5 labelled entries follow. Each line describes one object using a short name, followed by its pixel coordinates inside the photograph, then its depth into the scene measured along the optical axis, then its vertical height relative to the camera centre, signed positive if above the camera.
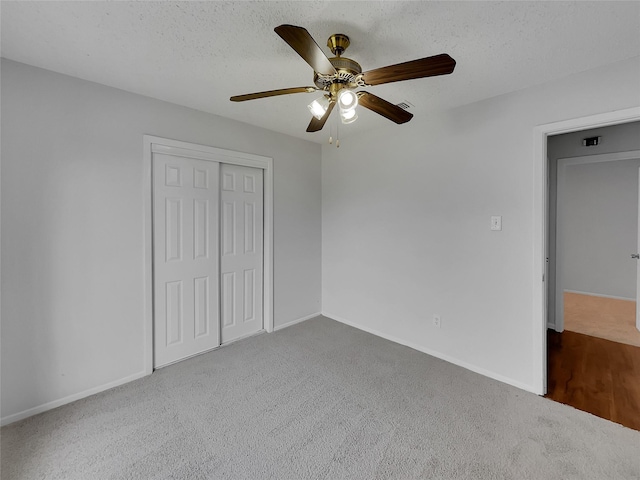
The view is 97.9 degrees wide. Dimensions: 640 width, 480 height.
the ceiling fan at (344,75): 1.21 +0.82
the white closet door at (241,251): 3.02 -0.16
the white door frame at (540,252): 2.15 -0.11
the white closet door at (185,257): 2.54 -0.19
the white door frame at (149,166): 2.40 +0.70
